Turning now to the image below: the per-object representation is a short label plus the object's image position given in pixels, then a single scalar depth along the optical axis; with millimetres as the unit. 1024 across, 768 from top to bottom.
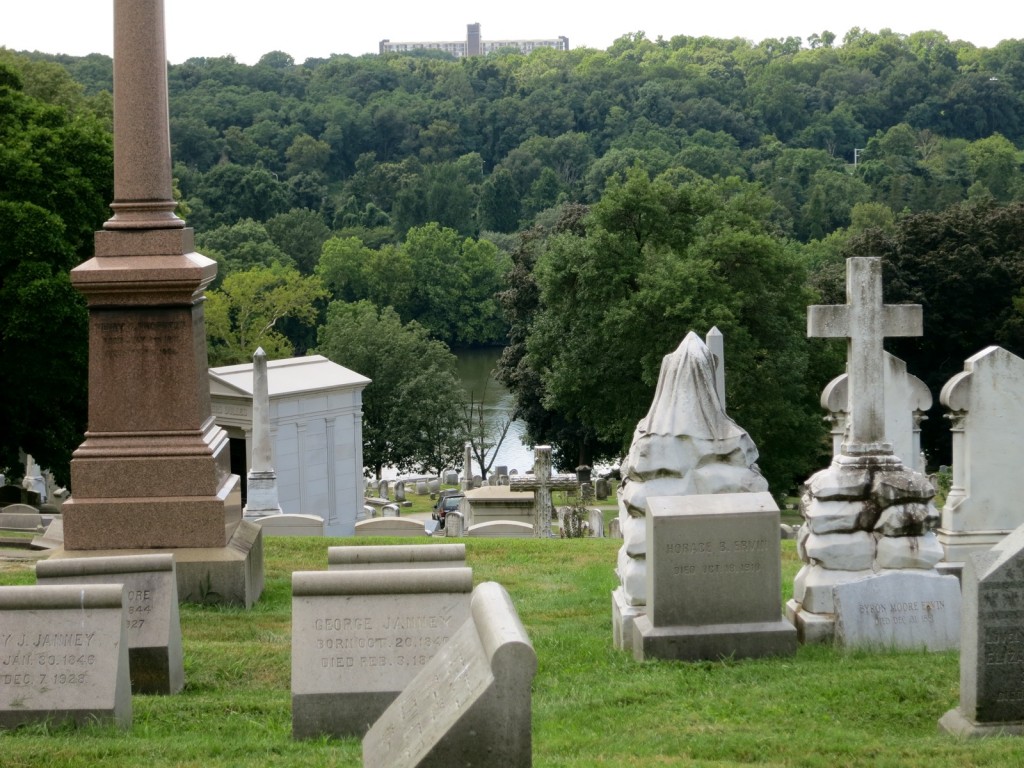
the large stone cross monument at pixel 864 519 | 9664
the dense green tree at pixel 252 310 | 54906
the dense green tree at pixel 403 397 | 45500
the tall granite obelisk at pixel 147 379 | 11008
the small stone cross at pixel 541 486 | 27812
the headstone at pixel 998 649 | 7059
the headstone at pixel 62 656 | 7531
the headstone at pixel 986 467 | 13812
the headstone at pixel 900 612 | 9594
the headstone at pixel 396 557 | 8742
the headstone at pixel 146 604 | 8453
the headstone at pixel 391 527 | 20469
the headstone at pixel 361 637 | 7453
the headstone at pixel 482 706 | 4812
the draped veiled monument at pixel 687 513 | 8992
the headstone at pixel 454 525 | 24853
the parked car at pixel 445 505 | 32731
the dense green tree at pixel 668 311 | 33094
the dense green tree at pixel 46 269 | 24031
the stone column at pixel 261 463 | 21375
